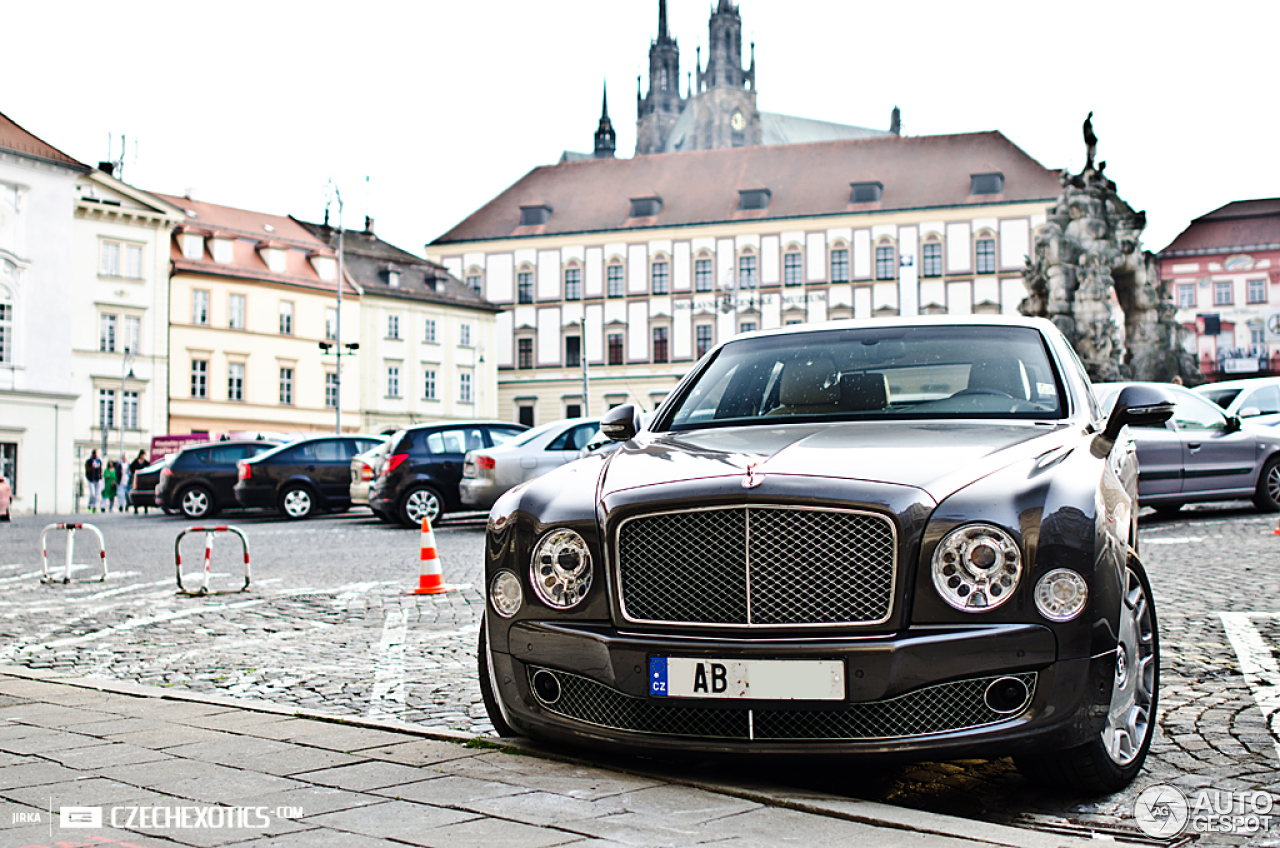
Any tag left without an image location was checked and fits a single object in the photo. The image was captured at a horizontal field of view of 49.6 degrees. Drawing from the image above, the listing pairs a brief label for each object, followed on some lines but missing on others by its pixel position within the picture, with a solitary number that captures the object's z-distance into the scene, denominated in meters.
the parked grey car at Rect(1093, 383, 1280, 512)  15.80
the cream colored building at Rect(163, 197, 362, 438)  63.34
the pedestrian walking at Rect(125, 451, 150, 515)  42.06
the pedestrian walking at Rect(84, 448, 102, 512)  42.69
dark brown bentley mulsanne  4.12
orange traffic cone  11.58
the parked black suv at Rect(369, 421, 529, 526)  21.75
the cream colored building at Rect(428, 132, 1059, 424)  75.75
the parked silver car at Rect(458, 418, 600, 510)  19.23
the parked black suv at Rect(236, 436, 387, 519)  26.45
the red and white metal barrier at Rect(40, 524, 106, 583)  13.99
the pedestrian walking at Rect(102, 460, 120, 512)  43.22
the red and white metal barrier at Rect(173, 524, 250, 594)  12.10
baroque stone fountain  39.75
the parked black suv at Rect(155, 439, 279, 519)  28.86
